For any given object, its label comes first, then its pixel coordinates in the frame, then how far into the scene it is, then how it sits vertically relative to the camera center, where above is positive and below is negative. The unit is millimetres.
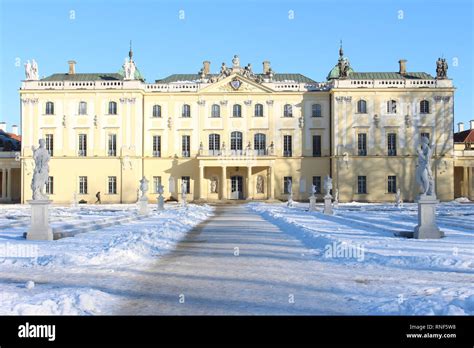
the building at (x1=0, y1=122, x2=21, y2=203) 53031 +525
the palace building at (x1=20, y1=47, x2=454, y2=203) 49219 +3475
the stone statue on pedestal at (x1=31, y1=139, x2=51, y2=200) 15117 +67
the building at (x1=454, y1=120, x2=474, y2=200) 51156 +424
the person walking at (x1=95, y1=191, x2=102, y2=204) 49062 -2038
